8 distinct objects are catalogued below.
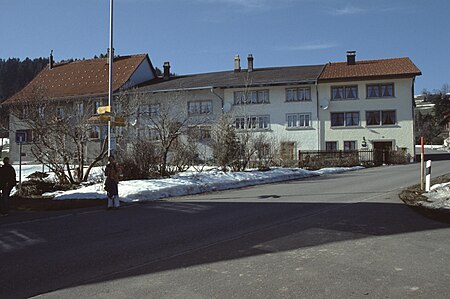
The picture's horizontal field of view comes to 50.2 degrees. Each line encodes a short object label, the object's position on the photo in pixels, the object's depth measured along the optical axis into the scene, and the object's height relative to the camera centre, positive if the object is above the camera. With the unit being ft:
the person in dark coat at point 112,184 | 44.57 -2.59
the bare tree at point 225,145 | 87.81 +1.77
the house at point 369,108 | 152.76 +14.44
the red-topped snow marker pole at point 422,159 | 53.51 -0.80
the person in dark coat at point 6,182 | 42.47 -2.22
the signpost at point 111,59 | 60.86 +12.39
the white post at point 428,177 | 51.11 -2.75
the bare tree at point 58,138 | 68.13 +2.74
